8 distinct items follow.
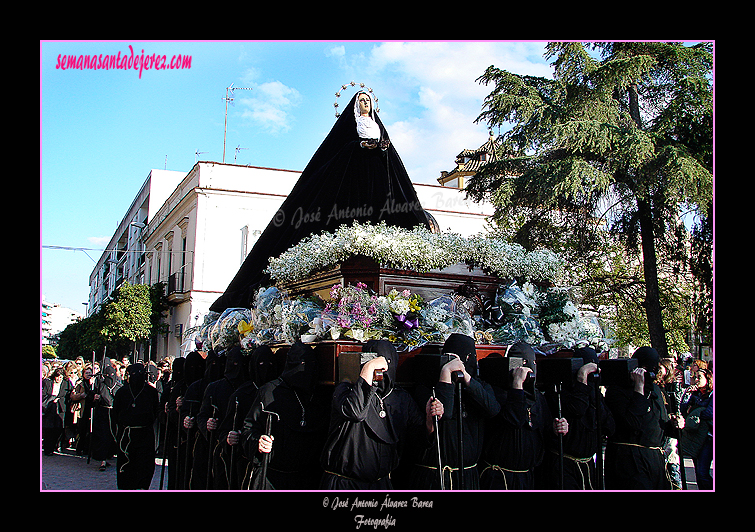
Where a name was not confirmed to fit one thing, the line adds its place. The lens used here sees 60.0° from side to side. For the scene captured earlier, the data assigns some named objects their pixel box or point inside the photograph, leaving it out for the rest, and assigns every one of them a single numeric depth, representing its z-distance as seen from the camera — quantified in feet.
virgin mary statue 22.21
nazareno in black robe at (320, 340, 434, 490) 12.76
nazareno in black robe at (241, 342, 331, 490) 15.14
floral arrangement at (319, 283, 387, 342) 15.94
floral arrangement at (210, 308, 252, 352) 21.97
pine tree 34.06
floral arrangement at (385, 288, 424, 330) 16.24
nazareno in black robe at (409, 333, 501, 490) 14.05
